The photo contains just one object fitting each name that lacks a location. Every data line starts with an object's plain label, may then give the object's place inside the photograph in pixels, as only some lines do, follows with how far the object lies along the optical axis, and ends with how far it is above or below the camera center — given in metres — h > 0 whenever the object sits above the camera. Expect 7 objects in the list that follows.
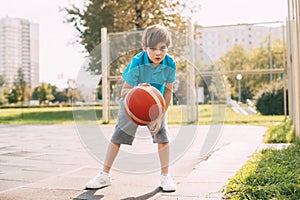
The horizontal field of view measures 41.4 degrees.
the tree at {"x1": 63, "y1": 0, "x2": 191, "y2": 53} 16.73 +4.17
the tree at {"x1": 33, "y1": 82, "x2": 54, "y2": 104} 36.92 +1.83
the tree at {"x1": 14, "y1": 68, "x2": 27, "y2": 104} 32.81 +2.20
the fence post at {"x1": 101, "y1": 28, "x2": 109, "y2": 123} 12.21 +0.79
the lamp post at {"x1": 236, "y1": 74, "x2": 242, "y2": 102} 12.14 +0.99
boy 3.09 +0.22
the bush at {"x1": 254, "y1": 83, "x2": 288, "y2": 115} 15.42 +0.27
